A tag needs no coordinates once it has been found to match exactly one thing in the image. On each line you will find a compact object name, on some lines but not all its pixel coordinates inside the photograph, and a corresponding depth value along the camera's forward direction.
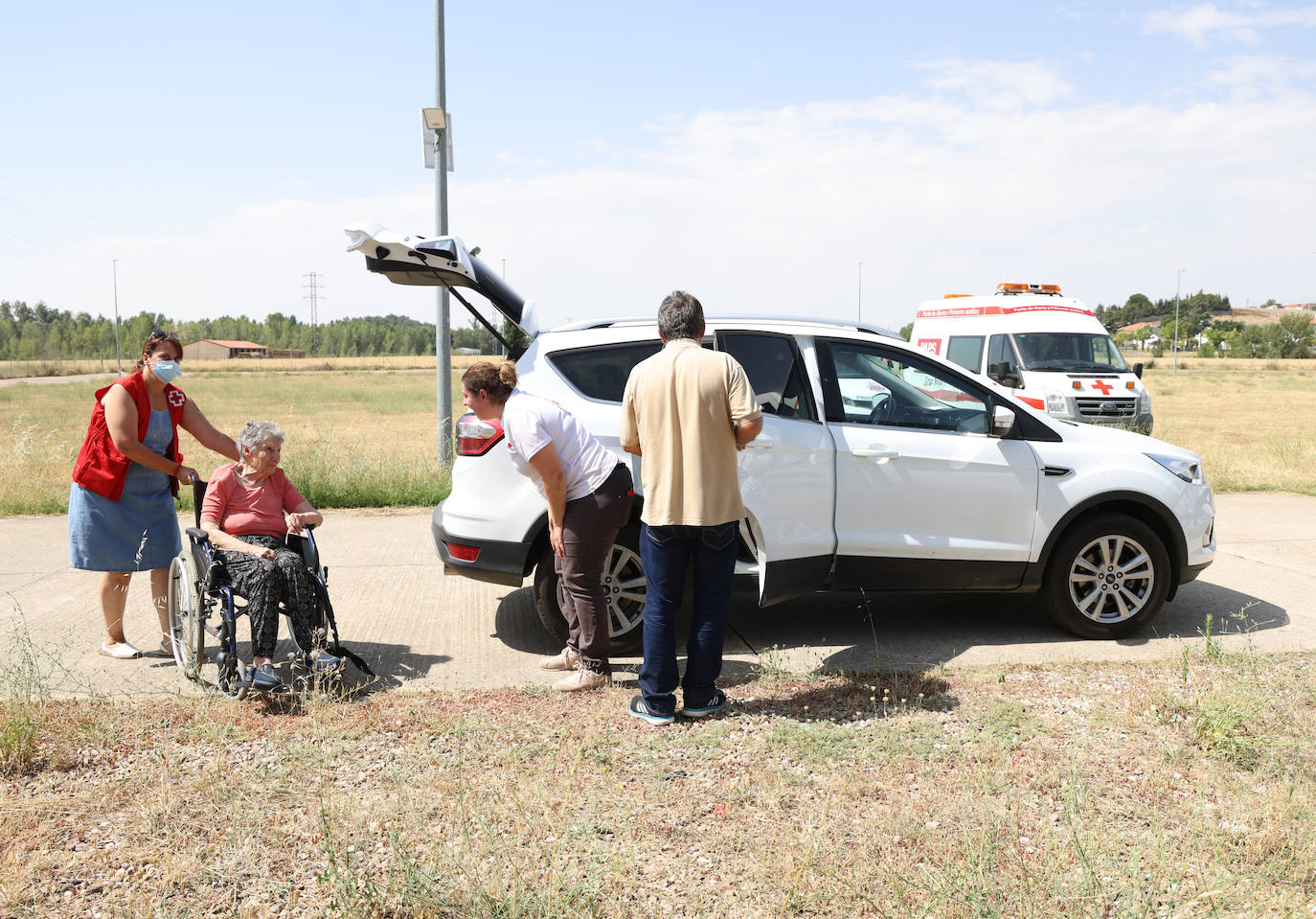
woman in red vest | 5.16
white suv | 5.35
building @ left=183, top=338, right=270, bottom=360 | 136.50
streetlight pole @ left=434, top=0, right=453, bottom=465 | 11.81
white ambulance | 14.62
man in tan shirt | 4.28
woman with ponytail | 4.68
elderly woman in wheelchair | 4.71
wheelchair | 4.71
